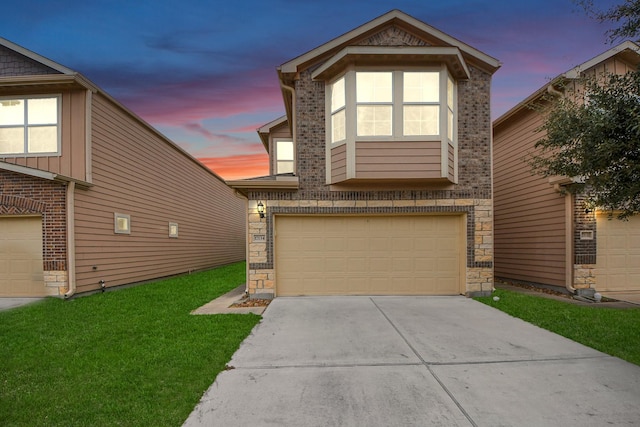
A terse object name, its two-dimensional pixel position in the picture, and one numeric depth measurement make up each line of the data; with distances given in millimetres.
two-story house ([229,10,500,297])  7758
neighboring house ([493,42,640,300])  8828
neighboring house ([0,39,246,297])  8062
